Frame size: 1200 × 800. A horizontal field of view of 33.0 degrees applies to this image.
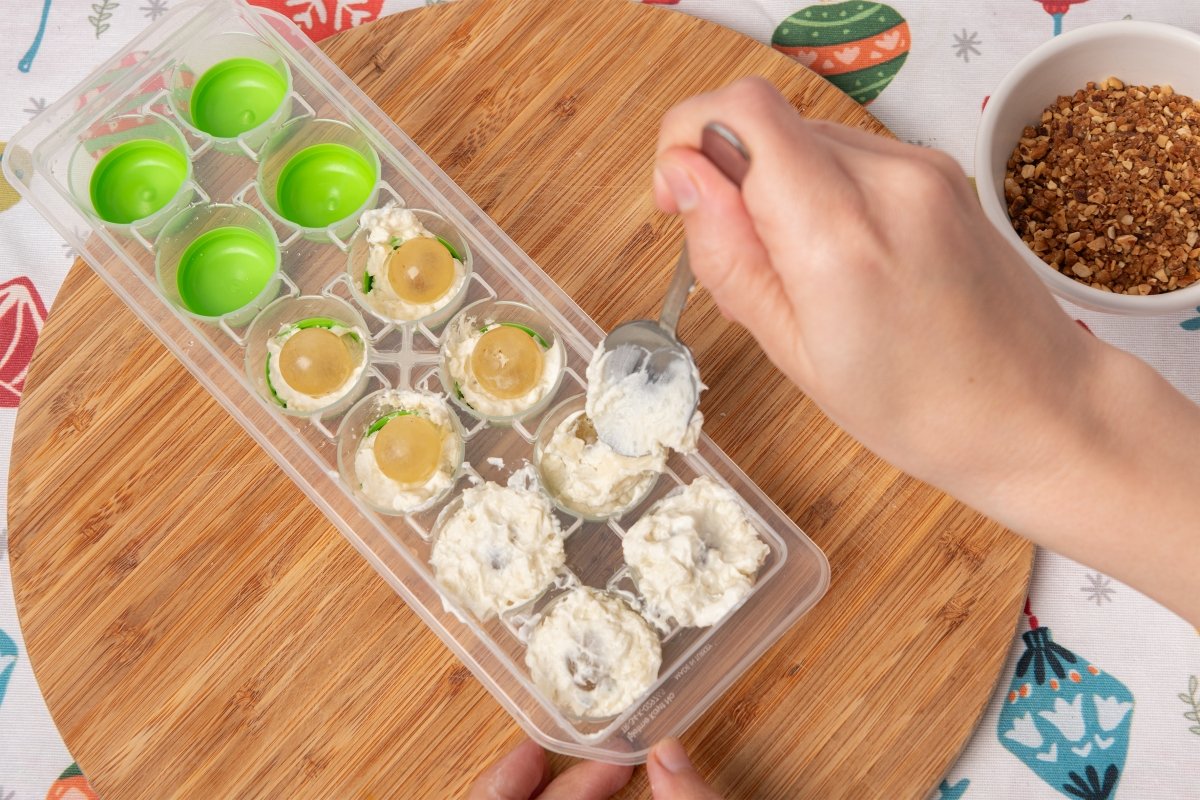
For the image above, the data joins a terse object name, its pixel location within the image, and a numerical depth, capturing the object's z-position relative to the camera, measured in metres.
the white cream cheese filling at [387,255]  0.66
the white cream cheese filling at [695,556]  0.63
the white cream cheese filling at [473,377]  0.66
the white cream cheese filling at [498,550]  0.64
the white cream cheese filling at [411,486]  0.65
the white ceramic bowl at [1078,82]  0.64
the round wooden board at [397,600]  0.65
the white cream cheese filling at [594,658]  0.63
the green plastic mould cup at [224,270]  0.67
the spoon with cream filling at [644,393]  0.64
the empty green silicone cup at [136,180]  0.68
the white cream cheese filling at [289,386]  0.66
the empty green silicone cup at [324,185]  0.68
